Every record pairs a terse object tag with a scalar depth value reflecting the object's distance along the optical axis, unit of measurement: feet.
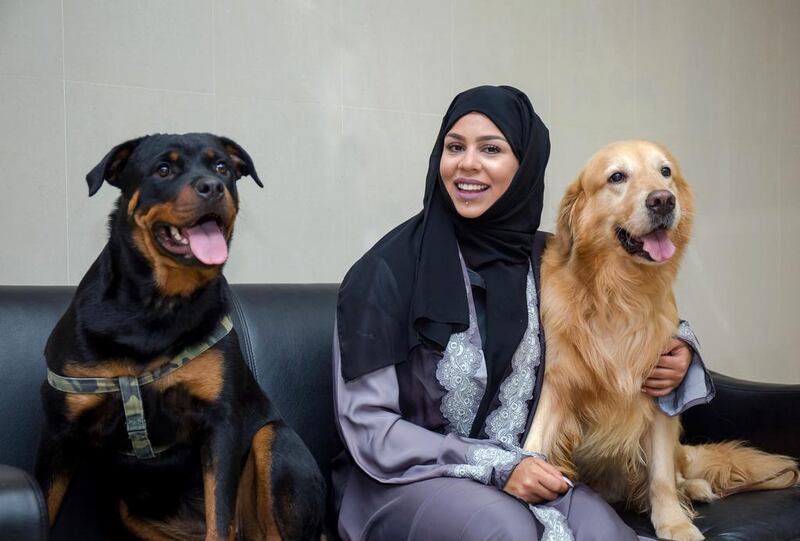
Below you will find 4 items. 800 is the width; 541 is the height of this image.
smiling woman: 6.36
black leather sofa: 7.14
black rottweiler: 6.18
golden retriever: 7.43
